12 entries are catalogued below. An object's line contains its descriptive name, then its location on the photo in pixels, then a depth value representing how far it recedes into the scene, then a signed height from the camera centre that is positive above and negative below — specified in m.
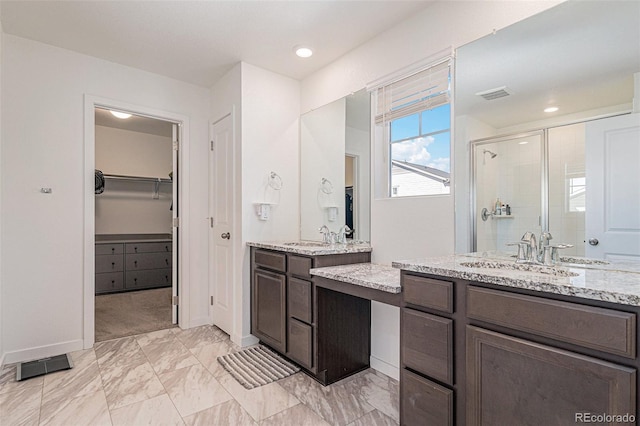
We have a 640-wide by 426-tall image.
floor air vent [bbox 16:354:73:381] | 2.34 -1.13
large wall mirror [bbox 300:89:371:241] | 2.64 +0.40
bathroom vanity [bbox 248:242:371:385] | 2.25 -0.73
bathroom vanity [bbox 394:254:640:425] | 1.00 -0.46
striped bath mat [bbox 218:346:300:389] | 2.30 -1.15
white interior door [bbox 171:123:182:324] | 3.47 -0.01
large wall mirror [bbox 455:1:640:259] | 1.44 +0.43
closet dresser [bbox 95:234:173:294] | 4.79 -0.74
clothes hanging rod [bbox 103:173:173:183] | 5.20 +0.57
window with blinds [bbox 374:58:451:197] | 2.11 +0.58
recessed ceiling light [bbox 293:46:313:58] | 2.71 +1.34
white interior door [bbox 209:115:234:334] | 3.15 -0.09
